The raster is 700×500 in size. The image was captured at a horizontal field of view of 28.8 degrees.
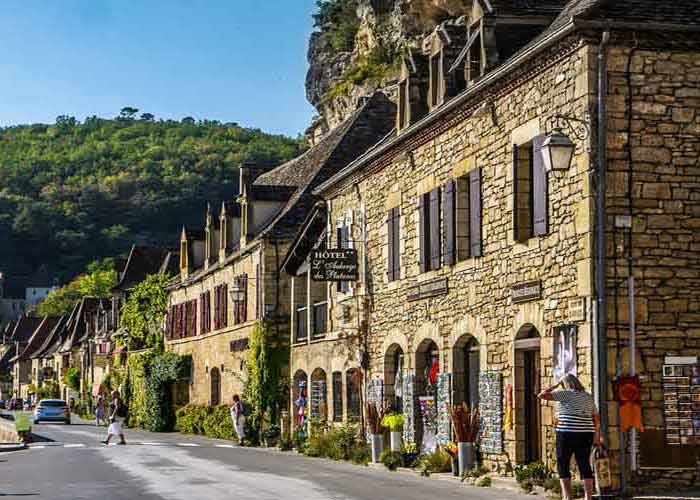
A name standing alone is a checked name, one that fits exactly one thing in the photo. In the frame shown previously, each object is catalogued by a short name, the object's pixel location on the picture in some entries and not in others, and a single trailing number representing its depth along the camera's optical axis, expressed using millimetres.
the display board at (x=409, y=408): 25719
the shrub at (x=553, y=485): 17875
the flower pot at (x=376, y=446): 26312
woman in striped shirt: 15750
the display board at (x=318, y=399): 33575
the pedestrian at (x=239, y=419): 38281
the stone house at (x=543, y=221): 18219
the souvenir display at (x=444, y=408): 23734
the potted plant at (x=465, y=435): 21578
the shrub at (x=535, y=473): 18880
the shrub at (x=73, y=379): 90688
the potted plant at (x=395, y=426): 26031
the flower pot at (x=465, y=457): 21516
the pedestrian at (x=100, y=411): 62625
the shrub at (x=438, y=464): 22719
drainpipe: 17891
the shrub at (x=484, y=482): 20094
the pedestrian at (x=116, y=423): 36938
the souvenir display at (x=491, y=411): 21484
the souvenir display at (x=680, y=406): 18188
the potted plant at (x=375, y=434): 26344
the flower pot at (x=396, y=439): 26234
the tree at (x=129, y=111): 157300
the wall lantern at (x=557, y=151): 17734
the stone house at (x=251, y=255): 39312
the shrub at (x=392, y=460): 24562
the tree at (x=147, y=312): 57781
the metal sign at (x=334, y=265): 29672
